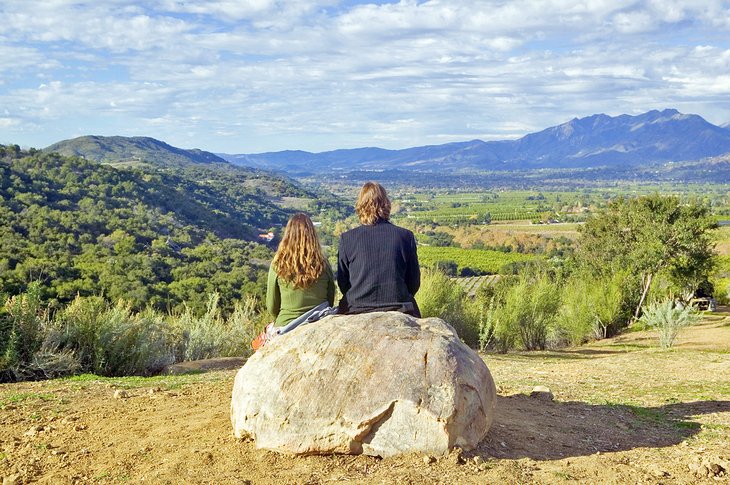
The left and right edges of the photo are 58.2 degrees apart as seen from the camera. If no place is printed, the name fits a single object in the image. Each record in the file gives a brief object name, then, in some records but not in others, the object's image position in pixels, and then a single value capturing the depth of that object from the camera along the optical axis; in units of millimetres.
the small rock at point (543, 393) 8398
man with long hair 6348
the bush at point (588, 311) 24219
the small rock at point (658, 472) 5516
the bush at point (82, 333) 10938
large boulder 5426
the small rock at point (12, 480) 5004
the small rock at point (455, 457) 5378
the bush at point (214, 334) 14023
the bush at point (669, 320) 17656
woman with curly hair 6355
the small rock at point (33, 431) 6180
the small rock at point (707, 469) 5539
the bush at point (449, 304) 18391
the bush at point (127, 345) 11375
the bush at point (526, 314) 20672
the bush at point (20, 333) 9969
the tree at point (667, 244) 29406
